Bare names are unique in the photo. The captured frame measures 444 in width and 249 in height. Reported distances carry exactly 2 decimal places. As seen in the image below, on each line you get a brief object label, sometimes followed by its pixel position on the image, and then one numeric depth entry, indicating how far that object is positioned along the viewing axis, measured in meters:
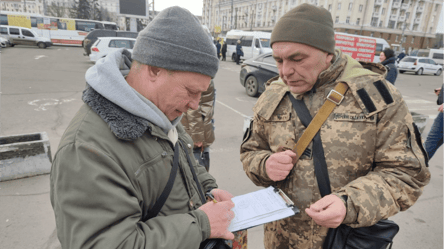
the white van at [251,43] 19.64
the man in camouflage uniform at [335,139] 1.21
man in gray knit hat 0.79
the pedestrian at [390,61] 6.12
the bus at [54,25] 26.72
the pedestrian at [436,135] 3.80
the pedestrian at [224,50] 21.77
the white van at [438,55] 28.09
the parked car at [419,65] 20.75
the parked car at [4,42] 20.91
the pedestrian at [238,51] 19.88
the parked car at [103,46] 13.84
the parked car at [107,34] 21.20
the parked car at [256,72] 8.46
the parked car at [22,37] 22.50
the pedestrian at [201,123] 2.87
